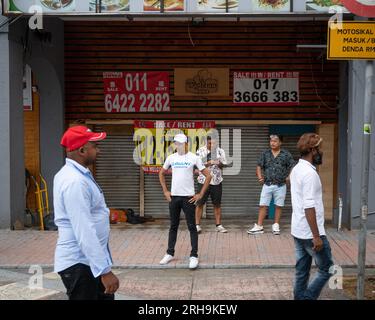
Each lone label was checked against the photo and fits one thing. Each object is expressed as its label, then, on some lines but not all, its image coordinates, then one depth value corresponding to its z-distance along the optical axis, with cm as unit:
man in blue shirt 418
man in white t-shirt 834
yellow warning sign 638
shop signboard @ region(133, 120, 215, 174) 1322
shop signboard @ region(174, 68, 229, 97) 1330
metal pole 649
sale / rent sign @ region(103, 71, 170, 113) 1334
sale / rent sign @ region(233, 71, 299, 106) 1325
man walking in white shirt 572
